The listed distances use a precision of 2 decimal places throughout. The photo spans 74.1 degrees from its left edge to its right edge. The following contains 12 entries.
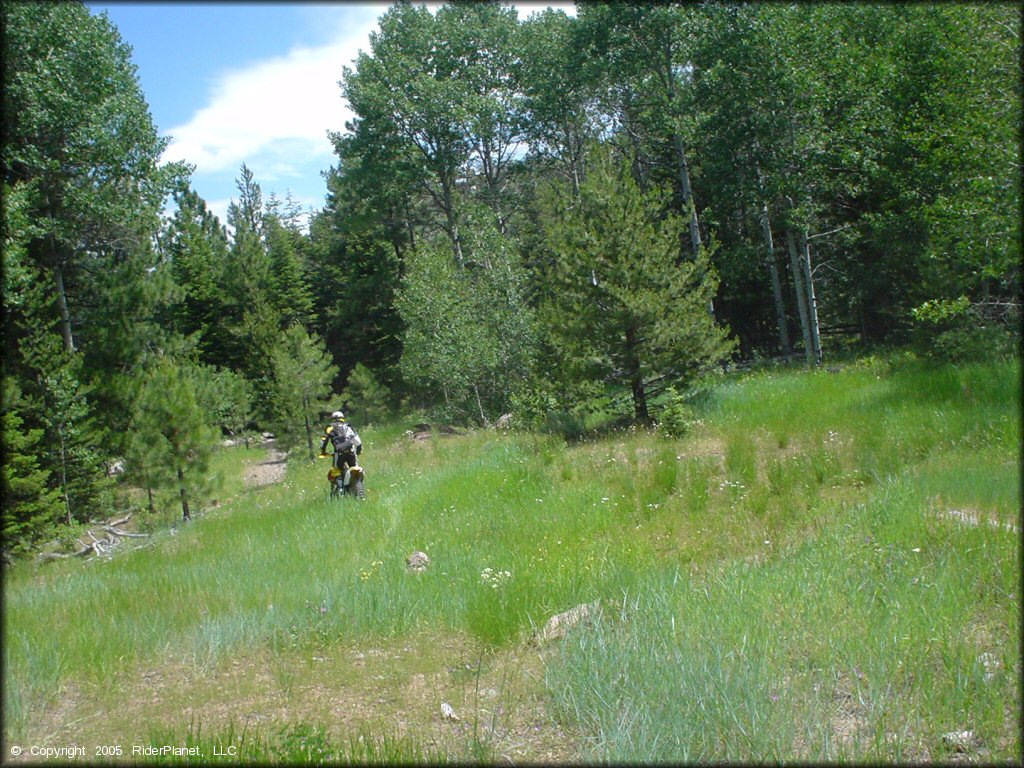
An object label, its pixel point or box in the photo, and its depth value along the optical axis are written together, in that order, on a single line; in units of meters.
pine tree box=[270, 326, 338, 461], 23.05
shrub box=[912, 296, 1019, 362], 10.31
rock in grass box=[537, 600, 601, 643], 4.96
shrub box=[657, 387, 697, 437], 12.43
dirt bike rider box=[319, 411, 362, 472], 11.83
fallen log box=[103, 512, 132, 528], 18.09
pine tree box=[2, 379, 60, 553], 13.75
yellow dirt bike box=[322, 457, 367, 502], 11.87
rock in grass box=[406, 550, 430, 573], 7.15
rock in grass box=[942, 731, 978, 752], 3.31
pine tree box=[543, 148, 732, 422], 14.12
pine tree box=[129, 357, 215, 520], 15.17
